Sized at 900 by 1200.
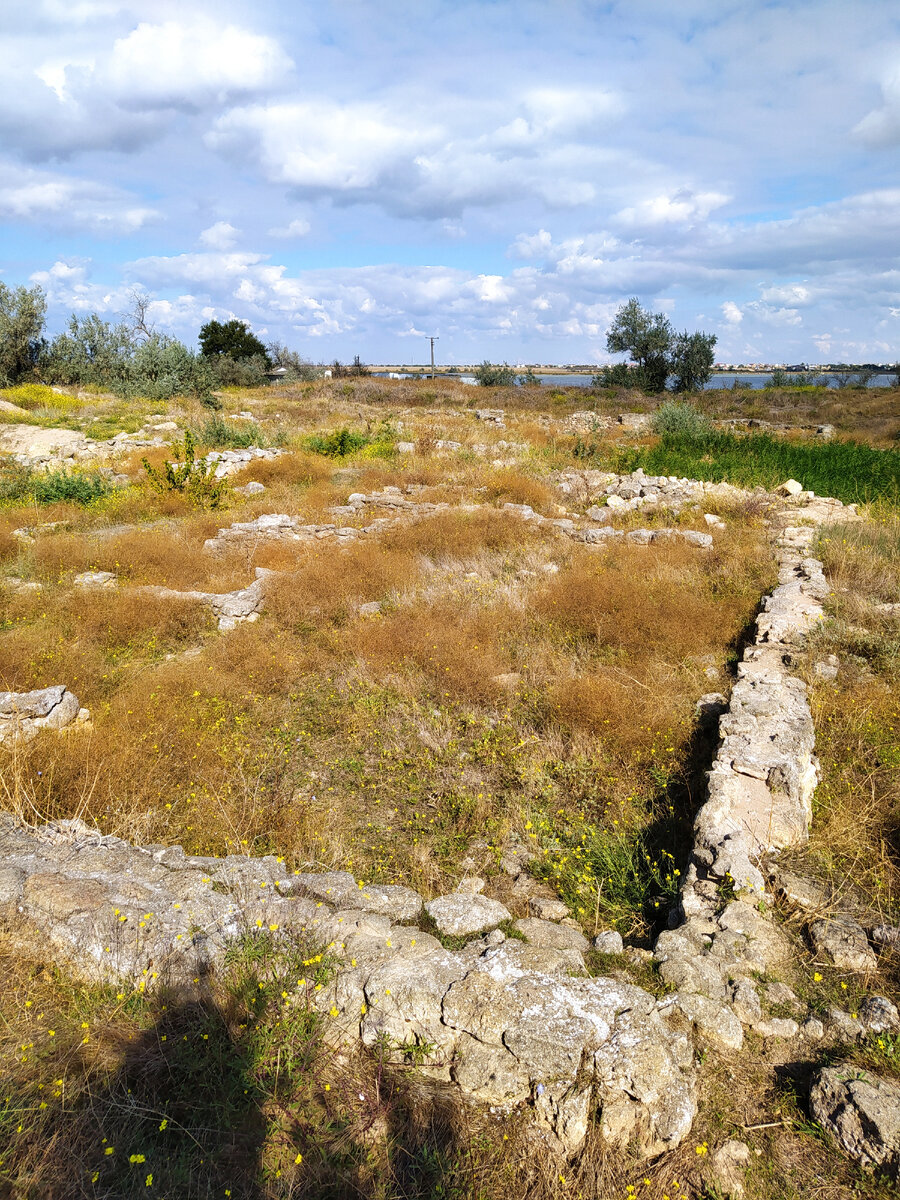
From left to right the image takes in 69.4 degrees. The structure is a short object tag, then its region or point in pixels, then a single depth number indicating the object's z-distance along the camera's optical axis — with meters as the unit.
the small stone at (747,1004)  2.86
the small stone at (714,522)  11.39
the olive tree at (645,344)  36.94
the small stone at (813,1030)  2.79
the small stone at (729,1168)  2.27
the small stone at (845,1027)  2.76
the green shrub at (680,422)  19.23
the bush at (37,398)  24.23
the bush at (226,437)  18.41
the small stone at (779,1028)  2.79
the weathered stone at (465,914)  3.31
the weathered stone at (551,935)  3.29
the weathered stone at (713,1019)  2.75
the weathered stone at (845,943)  3.15
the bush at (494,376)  38.66
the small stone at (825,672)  5.87
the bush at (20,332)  30.51
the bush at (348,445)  17.77
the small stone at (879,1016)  2.77
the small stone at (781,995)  2.97
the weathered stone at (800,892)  3.55
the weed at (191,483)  12.77
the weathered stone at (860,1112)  2.29
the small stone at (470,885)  3.95
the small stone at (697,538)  10.22
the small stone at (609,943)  3.29
